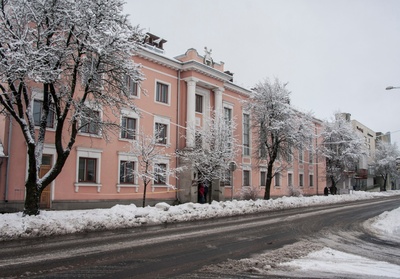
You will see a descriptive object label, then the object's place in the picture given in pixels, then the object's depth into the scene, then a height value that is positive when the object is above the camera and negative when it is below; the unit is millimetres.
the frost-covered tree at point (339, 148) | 42719 +3115
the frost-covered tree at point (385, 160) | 70375 +2865
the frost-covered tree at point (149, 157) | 19547 +872
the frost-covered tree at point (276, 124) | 28484 +4016
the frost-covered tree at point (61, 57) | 12188 +4306
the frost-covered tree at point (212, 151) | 23125 +1424
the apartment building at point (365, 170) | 68938 +885
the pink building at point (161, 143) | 18078 +1544
